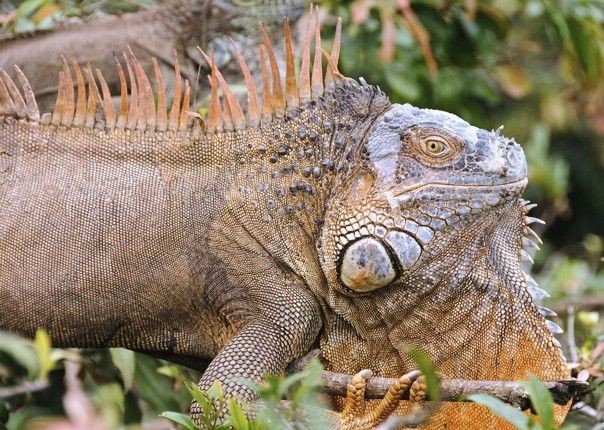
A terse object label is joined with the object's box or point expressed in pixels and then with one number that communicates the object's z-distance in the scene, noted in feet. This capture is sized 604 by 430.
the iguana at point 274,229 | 27.81
